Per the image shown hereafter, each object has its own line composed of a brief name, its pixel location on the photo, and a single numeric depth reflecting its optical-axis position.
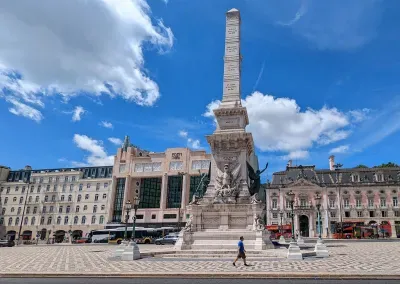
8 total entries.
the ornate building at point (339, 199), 67.06
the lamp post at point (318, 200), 22.90
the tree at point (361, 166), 77.56
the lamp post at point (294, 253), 16.75
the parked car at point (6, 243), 46.00
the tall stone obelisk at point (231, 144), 24.14
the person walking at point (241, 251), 14.61
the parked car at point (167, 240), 43.12
